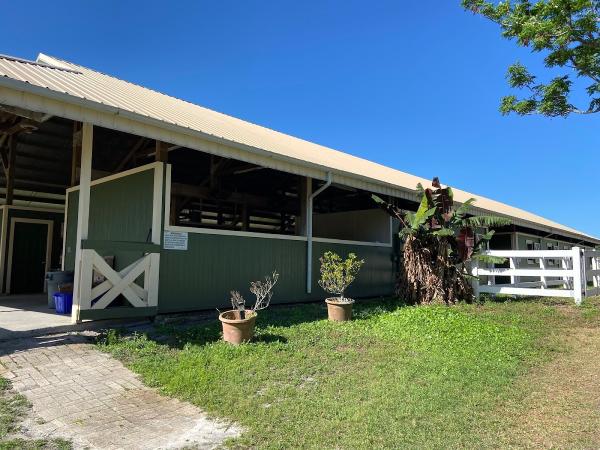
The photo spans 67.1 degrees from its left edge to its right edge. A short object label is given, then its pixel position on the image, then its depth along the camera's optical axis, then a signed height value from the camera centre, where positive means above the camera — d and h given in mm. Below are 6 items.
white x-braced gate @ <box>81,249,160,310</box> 6422 -403
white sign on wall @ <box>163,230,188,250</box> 7746 +300
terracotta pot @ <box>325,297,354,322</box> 8016 -870
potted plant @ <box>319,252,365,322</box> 8039 -720
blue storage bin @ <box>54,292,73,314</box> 7902 -825
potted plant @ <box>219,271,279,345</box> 6180 -905
